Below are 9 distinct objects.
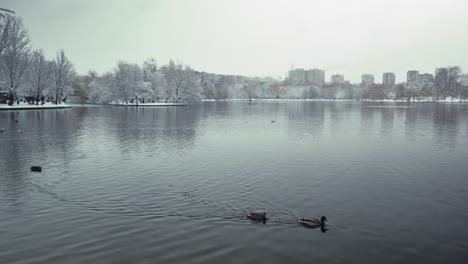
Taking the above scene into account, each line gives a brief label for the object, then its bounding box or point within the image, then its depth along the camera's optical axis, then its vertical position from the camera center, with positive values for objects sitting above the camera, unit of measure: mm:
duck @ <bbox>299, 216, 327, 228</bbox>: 13320 -4341
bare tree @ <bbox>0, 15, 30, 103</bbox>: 86750 +12496
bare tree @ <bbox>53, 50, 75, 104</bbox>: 113562 +10808
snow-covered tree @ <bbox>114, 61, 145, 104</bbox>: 126719 +8852
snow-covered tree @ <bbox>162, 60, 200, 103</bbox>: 135250 +7520
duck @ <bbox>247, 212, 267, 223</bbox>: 13903 -4285
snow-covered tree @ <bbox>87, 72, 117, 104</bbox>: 136175 +6812
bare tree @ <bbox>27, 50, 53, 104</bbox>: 99938 +9253
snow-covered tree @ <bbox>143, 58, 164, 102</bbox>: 133275 +8857
